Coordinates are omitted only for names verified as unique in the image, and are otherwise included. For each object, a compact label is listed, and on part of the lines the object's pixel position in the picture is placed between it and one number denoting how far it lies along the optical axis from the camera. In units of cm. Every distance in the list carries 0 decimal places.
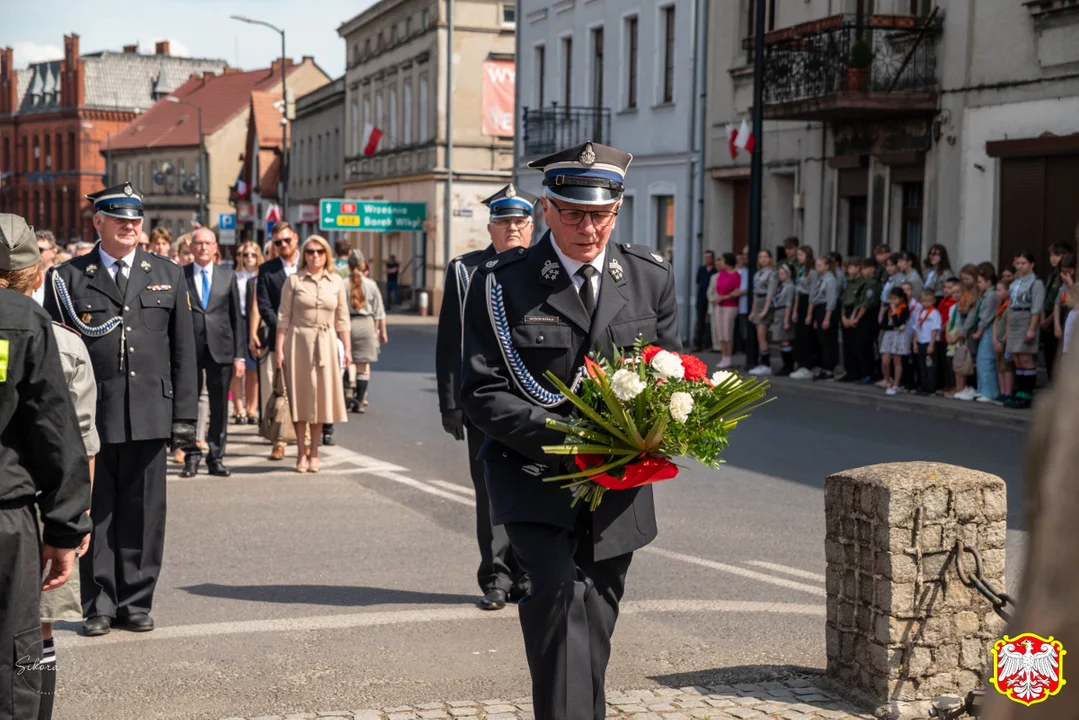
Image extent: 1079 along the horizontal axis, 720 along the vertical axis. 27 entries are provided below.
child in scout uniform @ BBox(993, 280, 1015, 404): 1742
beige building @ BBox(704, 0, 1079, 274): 2152
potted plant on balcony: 2370
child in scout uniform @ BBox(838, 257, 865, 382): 2061
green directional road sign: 4434
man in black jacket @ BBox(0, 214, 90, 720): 407
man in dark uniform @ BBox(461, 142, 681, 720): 469
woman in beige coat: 1293
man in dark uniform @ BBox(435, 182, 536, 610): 746
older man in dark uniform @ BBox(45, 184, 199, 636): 729
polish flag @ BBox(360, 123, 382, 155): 5556
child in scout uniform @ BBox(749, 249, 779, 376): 2269
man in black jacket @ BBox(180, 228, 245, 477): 1296
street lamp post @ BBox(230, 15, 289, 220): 5268
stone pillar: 553
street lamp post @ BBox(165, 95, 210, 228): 8992
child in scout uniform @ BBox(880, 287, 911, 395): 1928
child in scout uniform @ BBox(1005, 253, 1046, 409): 1705
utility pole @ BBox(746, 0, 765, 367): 2311
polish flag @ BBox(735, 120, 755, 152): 2689
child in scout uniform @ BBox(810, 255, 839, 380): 2128
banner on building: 4512
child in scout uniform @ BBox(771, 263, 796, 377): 2223
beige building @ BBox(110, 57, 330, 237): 9838
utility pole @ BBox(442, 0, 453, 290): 4088
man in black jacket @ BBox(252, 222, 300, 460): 1397
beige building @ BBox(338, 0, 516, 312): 5194
